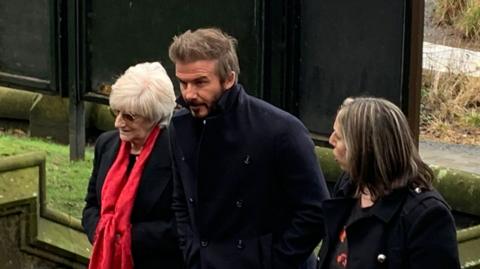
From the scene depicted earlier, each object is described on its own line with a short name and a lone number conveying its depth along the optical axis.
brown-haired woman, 4.10
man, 4.78
